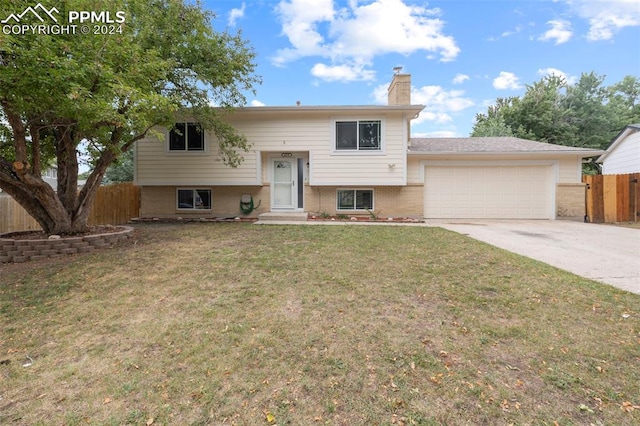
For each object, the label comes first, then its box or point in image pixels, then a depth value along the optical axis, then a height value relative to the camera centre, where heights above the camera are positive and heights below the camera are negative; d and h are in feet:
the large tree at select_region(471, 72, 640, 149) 75.46 +23.55
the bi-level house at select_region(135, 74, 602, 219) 37.93 +4.66
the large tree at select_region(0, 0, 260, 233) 14.94 +7.34
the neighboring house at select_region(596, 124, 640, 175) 46.65 +8.96
